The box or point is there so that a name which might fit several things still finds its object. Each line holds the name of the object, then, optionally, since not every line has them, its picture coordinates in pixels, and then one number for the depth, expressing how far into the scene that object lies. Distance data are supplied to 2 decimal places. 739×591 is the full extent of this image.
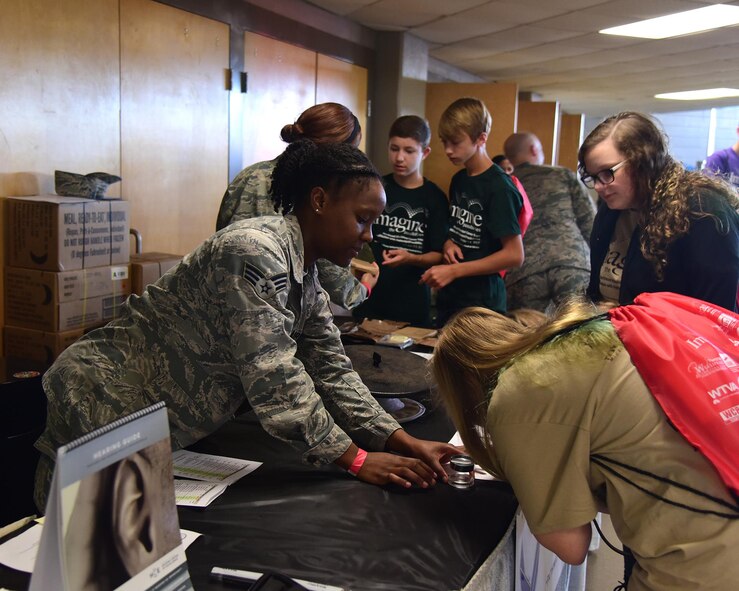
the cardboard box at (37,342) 2.38
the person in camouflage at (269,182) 1.92
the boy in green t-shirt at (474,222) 2.49
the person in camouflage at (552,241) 3.32
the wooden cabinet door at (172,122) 2.95
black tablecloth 0.94
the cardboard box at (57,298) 2.37
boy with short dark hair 2.66
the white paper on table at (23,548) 0.90
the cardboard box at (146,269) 2.70
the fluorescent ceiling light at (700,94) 7.36
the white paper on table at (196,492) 1.11
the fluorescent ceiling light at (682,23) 4.02
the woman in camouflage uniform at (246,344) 1.16
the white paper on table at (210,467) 1.21
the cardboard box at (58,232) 2.36
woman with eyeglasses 1.57
